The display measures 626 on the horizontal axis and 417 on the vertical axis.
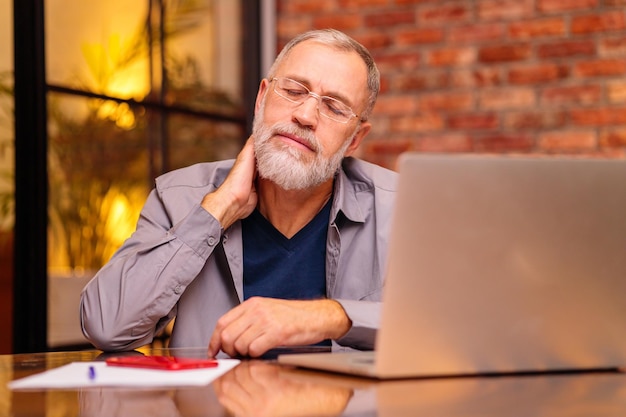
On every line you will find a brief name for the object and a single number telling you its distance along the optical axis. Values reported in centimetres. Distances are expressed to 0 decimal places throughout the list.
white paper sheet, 178
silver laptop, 173
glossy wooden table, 158
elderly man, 233
